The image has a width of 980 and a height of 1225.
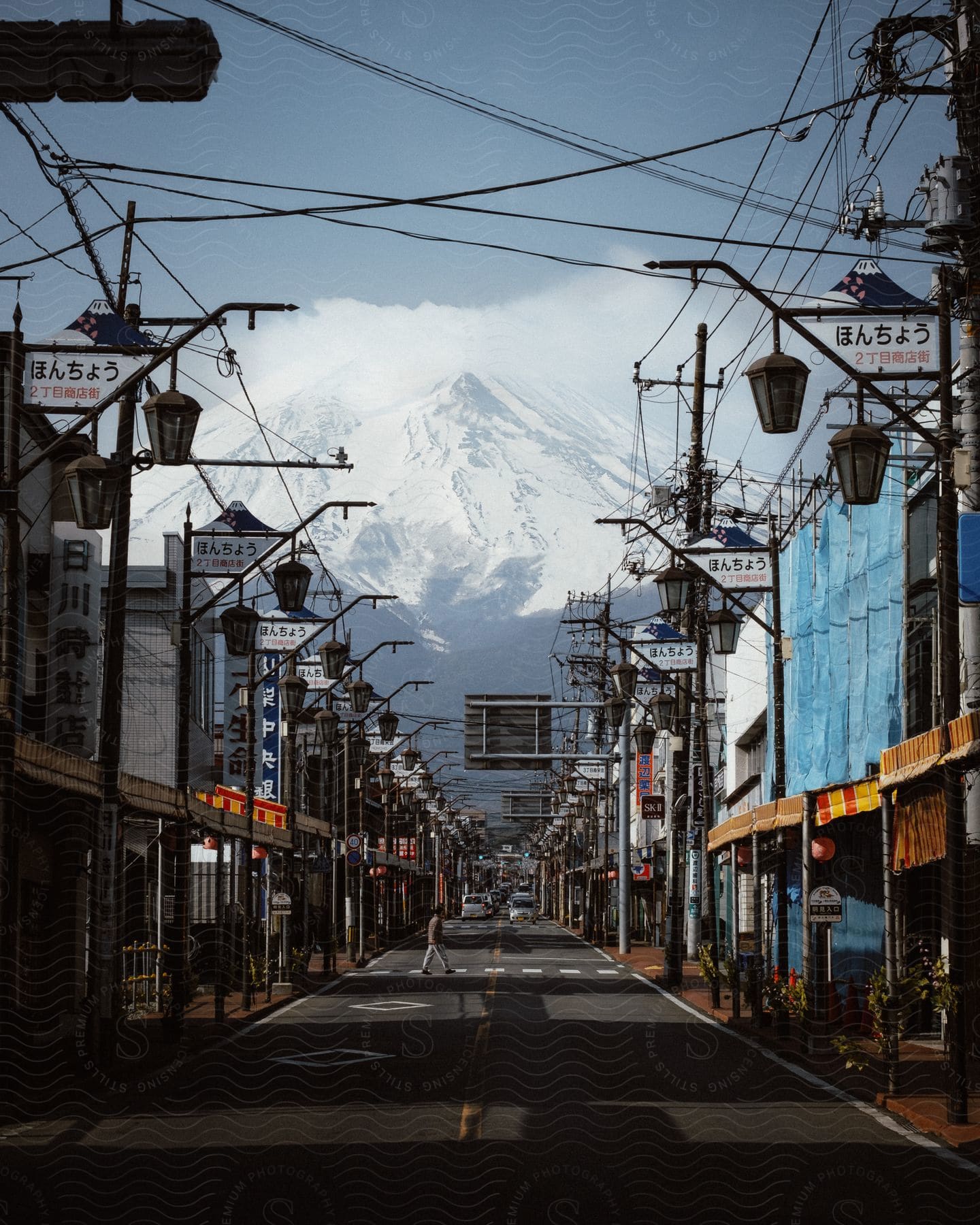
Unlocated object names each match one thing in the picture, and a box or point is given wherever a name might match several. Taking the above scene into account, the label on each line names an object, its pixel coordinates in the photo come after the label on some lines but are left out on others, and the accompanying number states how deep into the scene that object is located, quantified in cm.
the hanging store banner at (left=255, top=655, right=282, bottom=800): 5625
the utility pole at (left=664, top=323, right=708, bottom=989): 3938
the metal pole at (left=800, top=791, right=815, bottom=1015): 2486
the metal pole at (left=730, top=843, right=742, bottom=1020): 3023
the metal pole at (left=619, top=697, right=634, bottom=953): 5847
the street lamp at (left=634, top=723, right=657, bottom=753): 4944
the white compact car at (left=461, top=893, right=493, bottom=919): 12239
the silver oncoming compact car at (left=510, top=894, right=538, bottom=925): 11319
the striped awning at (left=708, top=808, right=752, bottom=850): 3203
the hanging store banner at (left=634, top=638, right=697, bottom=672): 4041
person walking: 4541
